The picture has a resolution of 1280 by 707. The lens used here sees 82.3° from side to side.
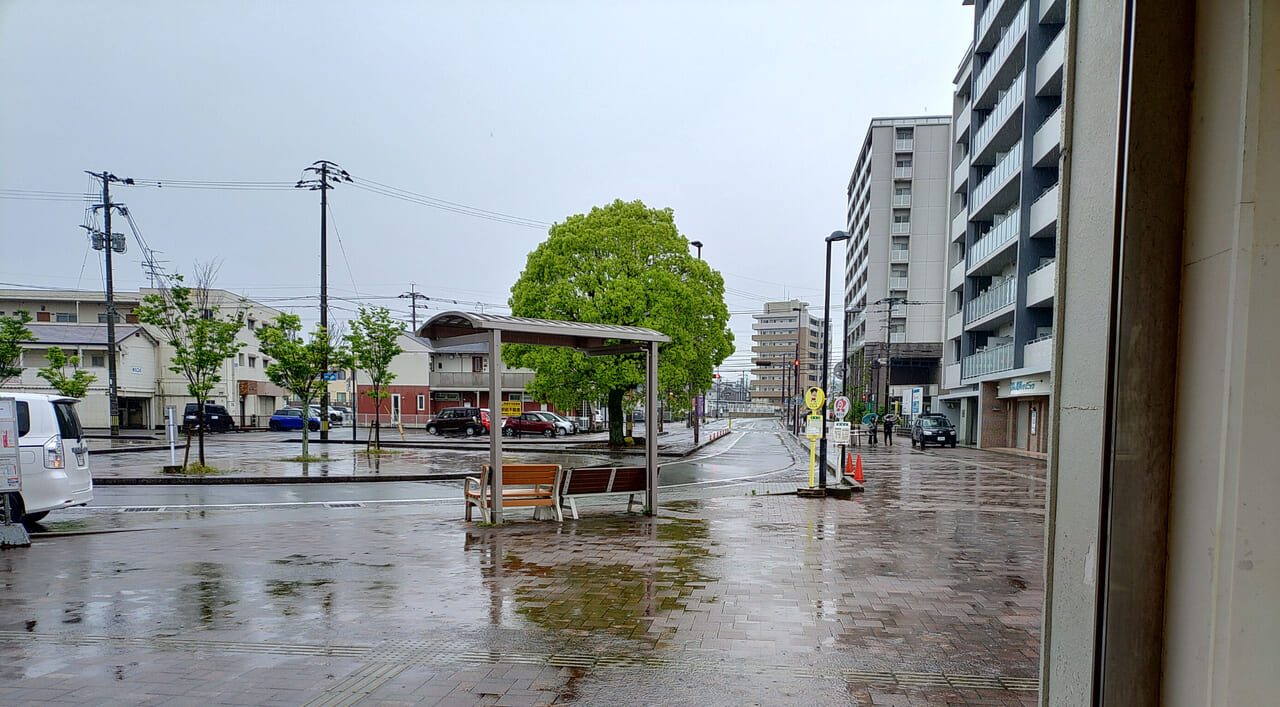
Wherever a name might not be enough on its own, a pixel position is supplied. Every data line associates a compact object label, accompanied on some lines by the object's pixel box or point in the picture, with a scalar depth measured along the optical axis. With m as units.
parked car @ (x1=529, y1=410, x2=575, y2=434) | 42.15
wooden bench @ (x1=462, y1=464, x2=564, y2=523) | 10.61
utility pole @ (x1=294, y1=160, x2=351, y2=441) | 32.62
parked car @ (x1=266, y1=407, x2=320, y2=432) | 48.66
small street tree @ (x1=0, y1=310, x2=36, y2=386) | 25.16
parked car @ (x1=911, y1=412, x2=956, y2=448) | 36.28
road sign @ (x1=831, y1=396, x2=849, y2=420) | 17.62
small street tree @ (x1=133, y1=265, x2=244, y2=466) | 18.28
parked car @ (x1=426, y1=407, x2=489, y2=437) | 40.31
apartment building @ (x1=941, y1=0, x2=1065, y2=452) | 29.97
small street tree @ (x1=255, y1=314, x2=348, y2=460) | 22.08
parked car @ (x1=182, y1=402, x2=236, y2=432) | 42.44
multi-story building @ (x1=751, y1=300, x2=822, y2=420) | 142.25
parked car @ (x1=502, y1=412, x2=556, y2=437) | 41.15
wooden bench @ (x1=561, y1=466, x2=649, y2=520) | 11.05
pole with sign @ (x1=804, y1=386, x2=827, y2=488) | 14.88
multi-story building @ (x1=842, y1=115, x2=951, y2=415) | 60.16
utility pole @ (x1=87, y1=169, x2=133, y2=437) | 33.28
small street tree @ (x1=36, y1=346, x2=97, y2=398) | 23.09
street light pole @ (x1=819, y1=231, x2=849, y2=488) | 15.27
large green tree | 28.03
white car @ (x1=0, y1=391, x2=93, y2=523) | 9.54
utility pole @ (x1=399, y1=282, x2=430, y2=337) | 59.28
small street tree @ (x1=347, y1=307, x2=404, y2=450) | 25.61
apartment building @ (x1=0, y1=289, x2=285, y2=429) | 44.69
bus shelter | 10.00
